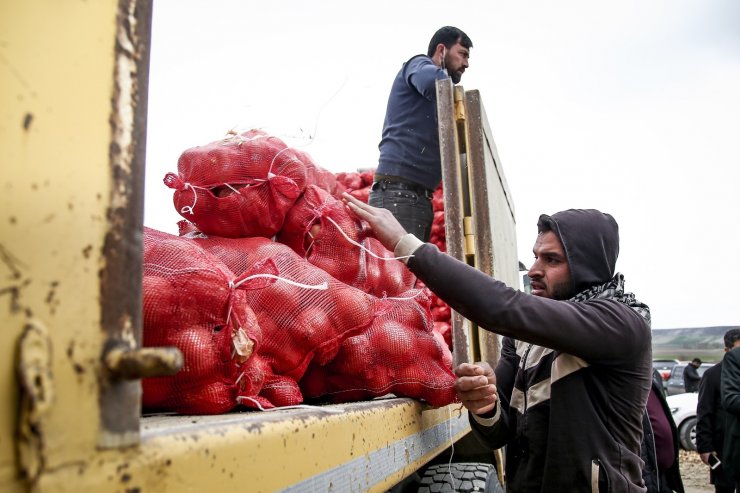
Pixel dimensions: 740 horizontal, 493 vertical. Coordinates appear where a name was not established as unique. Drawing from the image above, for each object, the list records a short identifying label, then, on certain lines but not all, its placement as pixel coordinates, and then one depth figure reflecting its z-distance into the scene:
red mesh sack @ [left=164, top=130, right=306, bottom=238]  2.15
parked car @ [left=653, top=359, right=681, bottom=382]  18.08
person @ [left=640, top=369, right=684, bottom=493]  3.51
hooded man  1.87
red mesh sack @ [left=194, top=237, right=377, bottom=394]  1.73
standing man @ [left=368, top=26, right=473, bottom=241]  3.62
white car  10.96
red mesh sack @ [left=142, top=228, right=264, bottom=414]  1.38
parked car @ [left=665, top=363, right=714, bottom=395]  16.22
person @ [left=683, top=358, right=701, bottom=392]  13.07
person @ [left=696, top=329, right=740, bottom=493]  6.07
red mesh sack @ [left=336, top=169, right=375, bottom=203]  4.15
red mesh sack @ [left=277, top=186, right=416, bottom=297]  2.29
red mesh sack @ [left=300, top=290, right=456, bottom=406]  1.98
